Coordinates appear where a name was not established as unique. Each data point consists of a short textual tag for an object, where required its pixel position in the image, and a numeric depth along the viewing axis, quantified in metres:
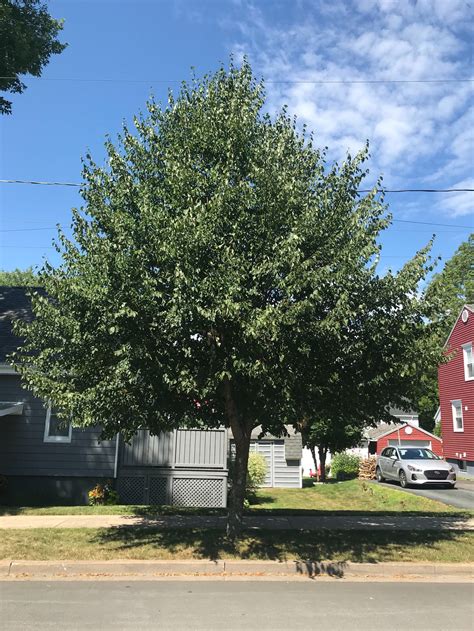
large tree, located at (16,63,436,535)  7.00
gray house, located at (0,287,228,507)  13.71
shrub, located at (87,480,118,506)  13.45
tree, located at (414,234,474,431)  49.53
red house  26.66
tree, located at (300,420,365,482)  23.05
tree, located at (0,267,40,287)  57.88
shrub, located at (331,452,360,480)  28.08
